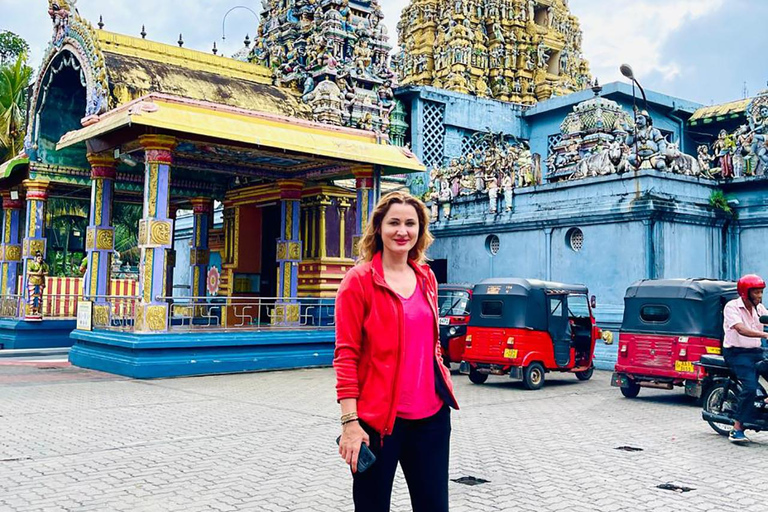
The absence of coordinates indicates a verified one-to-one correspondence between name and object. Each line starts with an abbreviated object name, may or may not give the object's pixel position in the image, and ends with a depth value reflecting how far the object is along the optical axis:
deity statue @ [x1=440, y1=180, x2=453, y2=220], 21.28
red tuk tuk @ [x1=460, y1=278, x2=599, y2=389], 13.19
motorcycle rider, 8.24
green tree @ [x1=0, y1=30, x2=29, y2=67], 34.94
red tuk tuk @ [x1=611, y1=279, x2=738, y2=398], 11.40
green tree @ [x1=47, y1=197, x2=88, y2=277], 26.02
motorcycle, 8.22
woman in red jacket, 3.40
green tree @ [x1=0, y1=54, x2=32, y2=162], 29.00
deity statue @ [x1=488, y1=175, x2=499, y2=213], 19.67
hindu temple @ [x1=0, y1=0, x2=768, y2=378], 14.41
